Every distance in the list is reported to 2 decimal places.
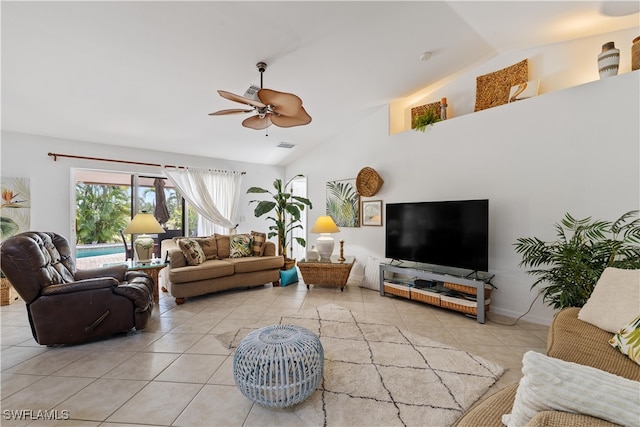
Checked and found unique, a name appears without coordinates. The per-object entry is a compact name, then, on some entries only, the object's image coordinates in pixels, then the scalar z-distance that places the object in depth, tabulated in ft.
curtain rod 13.64
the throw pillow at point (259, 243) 15.92
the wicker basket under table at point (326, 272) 14.44
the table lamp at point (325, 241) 15.20
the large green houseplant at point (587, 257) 7.61
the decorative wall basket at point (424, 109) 13.38
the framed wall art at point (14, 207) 12.37
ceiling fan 7.68
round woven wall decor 15.23
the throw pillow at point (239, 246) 15.49
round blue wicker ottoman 5.53
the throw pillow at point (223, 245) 15.46
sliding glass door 14.89
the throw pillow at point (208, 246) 14.90
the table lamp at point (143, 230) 12.04
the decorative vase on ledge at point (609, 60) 8.70
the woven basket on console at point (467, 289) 10.62
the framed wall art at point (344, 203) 16.79
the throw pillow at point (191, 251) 13.33
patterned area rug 5.57
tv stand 10.48
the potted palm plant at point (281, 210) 16.17
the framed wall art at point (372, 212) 15.62
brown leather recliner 8.04
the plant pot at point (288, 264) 16.37
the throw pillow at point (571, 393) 2.57
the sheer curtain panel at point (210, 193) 17.54
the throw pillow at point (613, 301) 5.67
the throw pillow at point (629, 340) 4.76
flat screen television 10.59
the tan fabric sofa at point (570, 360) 2.56
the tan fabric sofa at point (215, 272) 12.46
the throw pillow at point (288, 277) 15.69
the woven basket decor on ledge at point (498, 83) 10.97
